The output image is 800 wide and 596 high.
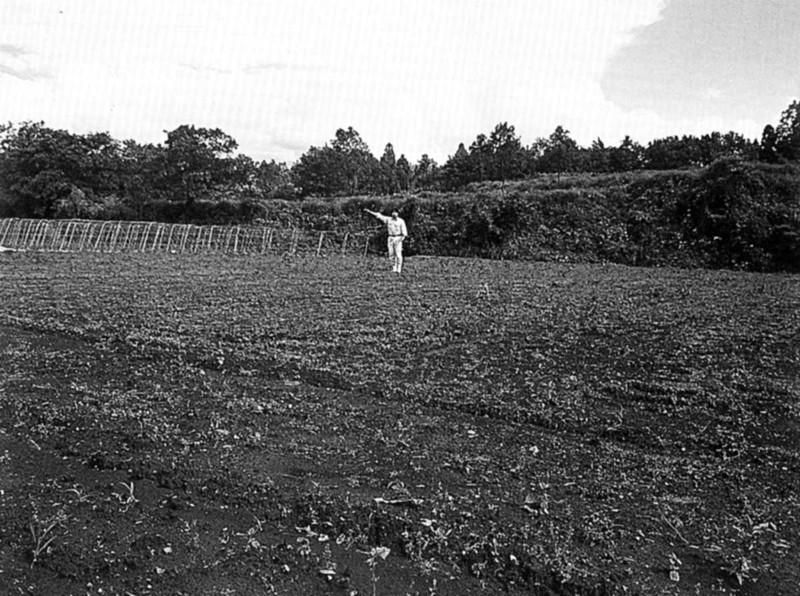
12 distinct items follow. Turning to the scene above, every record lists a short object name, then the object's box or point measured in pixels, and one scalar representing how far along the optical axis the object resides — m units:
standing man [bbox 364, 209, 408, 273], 17.14
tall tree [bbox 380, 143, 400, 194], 62.53
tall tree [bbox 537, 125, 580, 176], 54.28
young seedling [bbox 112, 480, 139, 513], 3.58
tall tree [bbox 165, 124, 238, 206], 45.03
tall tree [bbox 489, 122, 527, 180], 55.43
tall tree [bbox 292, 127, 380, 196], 58.44
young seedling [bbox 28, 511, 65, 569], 3.05
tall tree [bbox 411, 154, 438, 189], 66.06
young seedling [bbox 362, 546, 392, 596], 2.99
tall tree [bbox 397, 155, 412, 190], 66.32
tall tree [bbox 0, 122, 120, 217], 50.16
